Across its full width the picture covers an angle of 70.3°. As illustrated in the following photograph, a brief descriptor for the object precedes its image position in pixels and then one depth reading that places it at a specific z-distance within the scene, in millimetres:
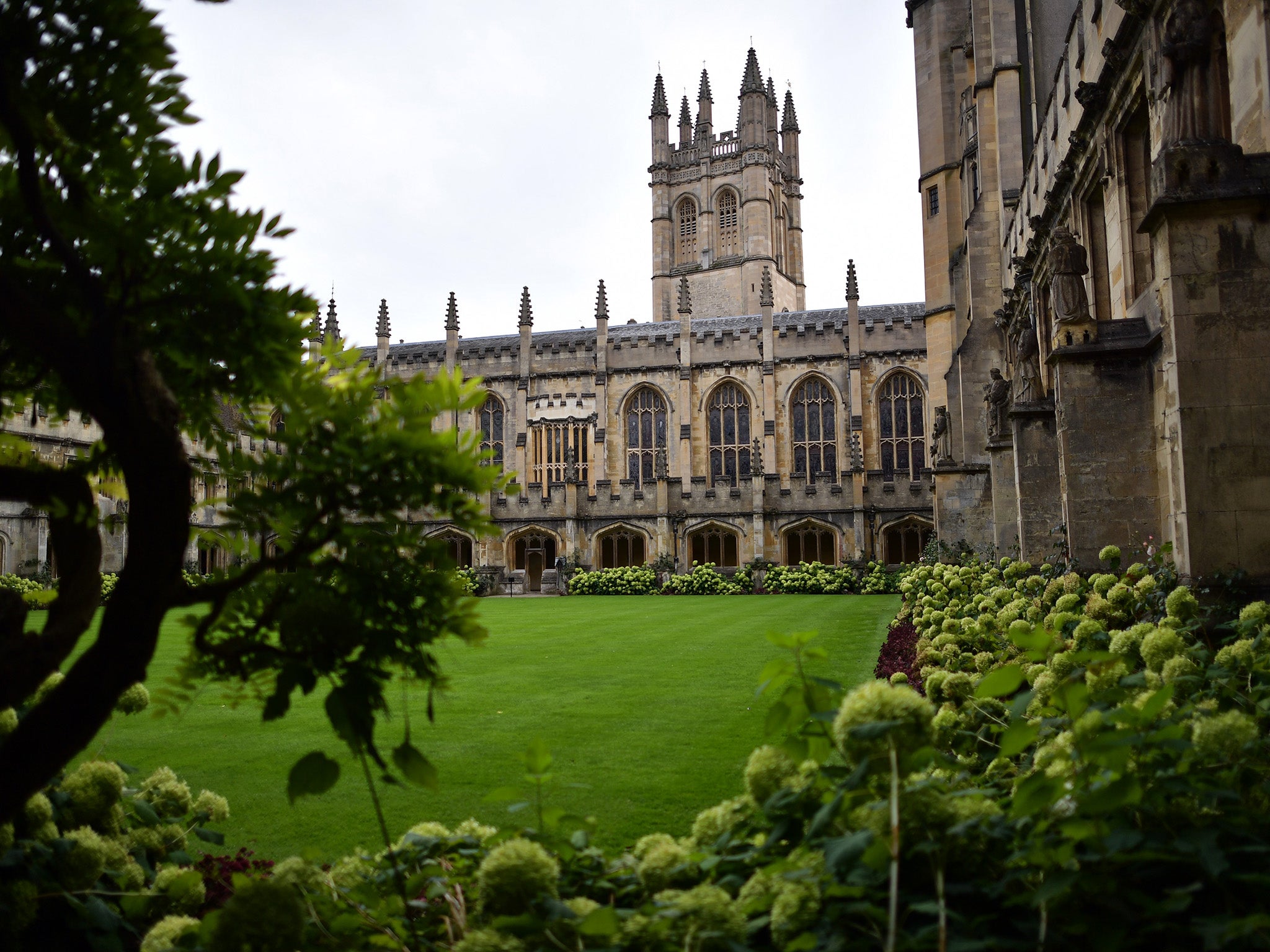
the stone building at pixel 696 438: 29234
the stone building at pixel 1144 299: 5543
